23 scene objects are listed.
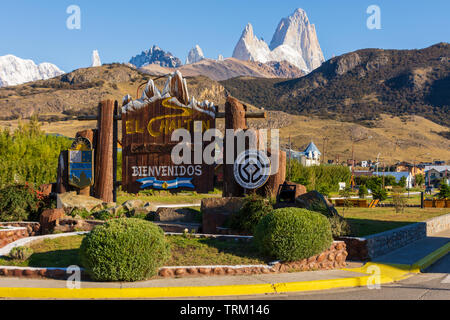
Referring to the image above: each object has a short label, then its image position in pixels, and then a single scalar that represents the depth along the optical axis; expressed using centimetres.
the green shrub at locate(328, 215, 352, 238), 1268
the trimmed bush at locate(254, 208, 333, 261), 1005
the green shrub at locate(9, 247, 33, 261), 989
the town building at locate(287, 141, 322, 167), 7221
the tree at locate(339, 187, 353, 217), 2178
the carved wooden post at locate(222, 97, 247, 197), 1639
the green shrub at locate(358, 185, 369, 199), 3920
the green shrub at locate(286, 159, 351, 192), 4503
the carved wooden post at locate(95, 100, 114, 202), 1911
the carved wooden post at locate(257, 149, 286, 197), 1540
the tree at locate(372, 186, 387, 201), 3174
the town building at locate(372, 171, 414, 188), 8581
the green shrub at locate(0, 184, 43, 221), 1639
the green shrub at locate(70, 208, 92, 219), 1610
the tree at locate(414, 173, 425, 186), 10025
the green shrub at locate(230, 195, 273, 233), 1286
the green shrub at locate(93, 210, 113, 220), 1559
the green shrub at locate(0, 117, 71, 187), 2600
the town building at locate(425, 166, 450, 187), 8881
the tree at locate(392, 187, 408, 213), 2461
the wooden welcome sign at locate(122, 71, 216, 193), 1944
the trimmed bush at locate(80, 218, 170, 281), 849
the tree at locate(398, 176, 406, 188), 6569
